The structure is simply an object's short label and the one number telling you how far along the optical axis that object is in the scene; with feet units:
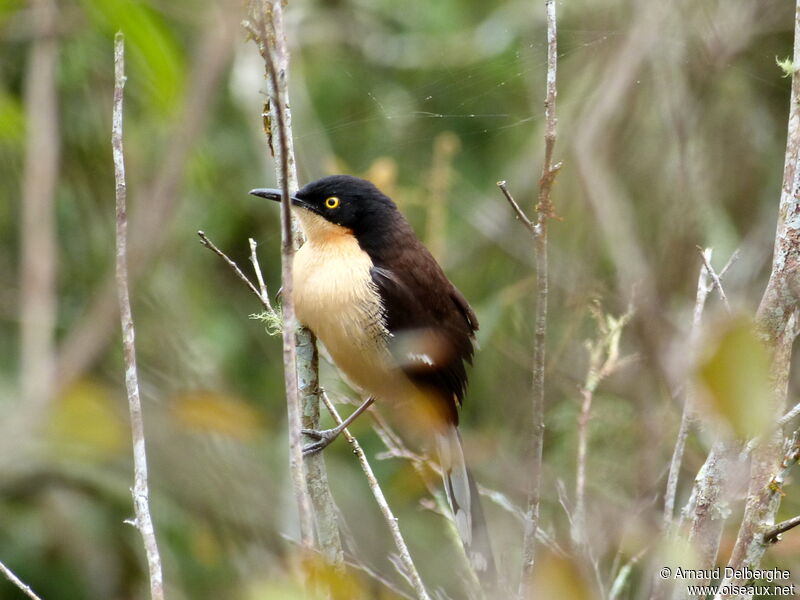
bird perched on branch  25.07
